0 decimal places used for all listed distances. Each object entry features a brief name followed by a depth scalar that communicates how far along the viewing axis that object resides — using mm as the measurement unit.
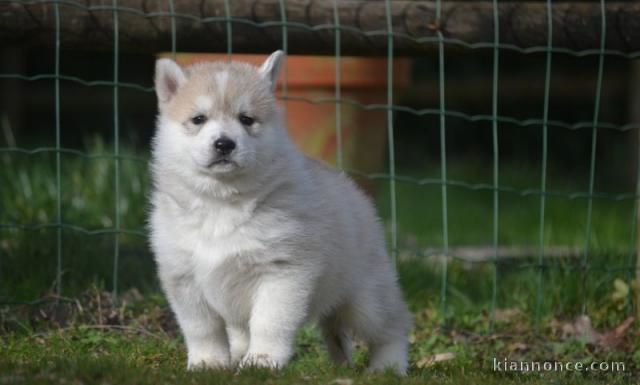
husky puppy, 7770
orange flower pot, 12734
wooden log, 9969
